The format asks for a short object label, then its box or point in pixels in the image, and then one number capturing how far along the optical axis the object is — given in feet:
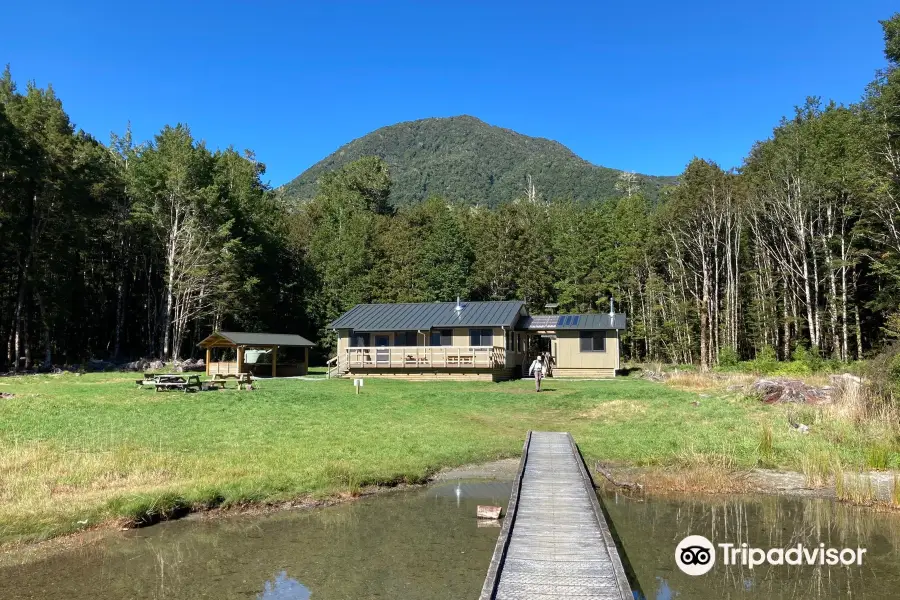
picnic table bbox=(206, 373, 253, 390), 84.92
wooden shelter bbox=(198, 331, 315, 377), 106.32
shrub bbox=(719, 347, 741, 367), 109.19
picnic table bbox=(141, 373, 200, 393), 77.71
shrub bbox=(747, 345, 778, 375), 93.30
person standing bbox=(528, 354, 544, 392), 81.68
